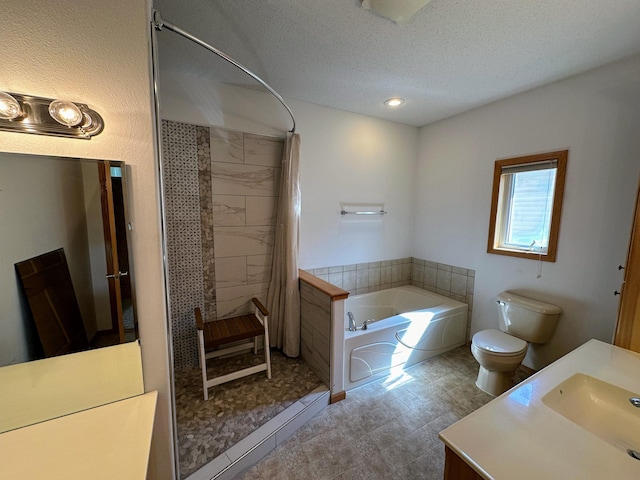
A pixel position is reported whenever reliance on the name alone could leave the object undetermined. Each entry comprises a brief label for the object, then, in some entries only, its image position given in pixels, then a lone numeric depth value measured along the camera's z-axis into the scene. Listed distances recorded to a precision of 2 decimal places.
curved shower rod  0.96
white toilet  1.95
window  2.06
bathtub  2.10
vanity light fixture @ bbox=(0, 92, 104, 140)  0.72
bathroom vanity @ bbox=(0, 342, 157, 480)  0.69
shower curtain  2.24
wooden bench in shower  1.86
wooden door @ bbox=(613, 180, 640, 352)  1.36
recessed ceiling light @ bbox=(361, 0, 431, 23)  1.22
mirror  0.79
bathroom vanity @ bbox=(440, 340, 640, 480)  0.75
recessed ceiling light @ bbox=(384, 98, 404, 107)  2.40
